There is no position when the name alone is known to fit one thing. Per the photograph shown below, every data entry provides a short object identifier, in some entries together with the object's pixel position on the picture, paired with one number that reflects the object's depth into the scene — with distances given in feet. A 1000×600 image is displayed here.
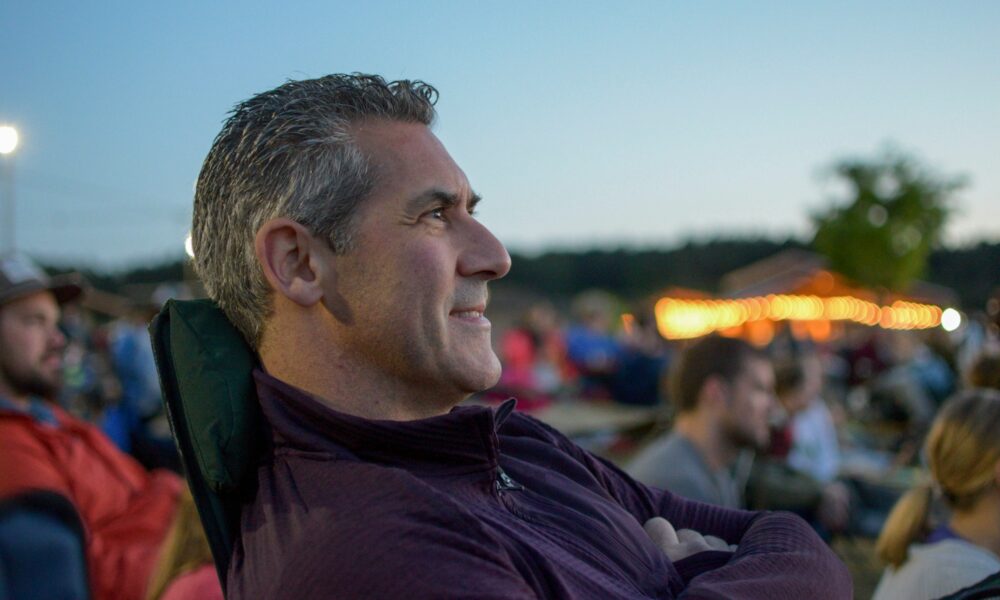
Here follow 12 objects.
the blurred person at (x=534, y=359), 32.09
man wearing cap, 9.30
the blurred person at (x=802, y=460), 16.65
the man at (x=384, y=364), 4.44
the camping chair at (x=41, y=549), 7.01
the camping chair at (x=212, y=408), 4.94
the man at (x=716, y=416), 13.92
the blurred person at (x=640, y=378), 30.83
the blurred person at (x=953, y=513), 8.78
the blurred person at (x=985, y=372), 15.30
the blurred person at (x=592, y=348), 37.65
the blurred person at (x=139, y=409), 18.21
